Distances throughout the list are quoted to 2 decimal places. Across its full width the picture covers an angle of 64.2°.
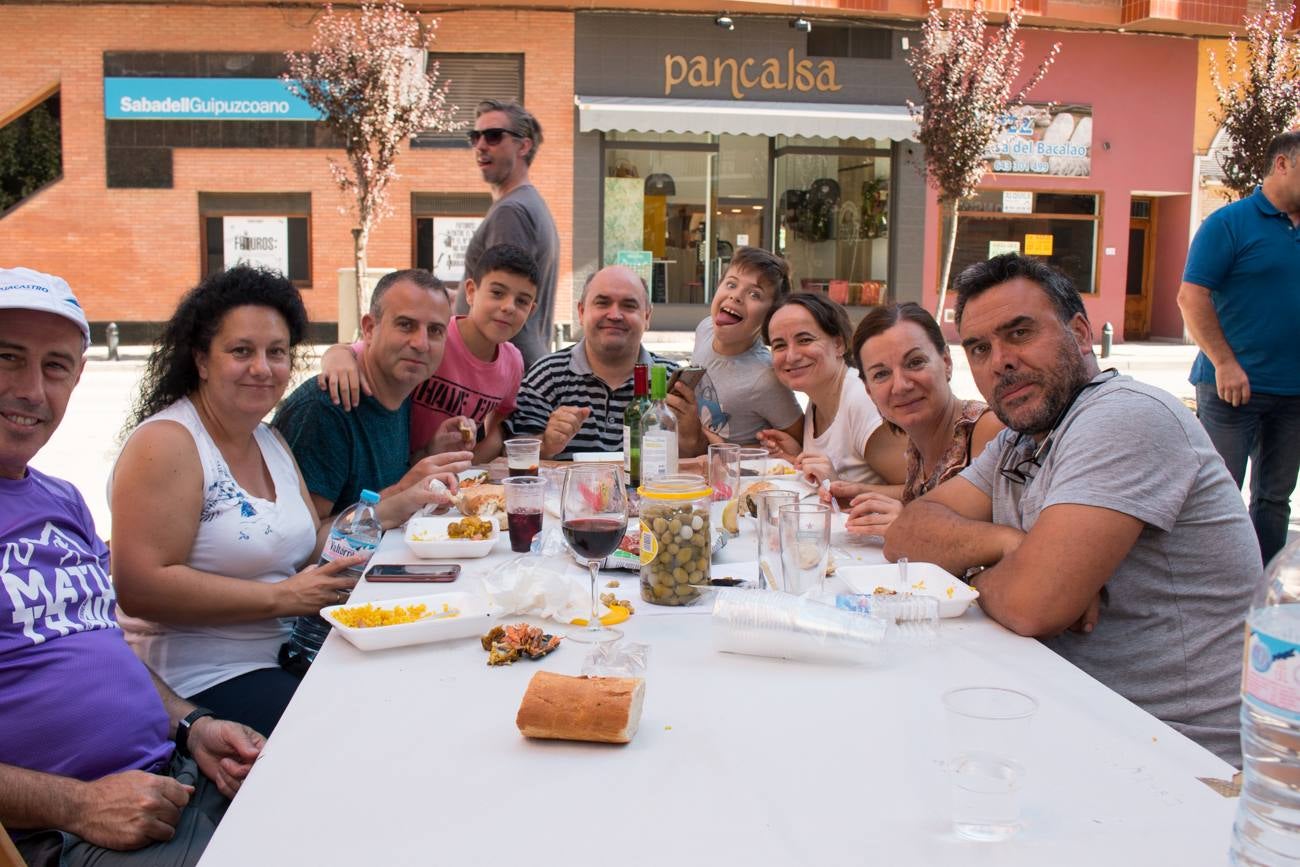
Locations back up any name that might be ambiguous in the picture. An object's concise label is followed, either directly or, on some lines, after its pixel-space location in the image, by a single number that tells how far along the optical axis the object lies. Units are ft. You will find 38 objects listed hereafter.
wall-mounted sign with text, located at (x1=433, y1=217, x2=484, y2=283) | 57.72
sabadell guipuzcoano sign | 55.62
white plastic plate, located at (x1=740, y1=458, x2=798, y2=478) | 12.23
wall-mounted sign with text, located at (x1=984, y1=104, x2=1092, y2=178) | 60.85
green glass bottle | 10.85
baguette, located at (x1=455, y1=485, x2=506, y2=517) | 10.08
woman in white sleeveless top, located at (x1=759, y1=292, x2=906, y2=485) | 13.00
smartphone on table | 8.04
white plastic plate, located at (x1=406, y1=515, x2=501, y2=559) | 8.76
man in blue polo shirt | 16.01
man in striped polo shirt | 14.24
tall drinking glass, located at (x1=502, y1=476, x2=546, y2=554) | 8.84
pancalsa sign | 57.57
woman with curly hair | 7.96
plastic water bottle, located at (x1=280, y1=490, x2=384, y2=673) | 8.71
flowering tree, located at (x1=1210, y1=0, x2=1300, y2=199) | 47.78
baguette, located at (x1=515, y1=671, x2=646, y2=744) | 5.09
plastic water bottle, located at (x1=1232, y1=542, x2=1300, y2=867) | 3.79
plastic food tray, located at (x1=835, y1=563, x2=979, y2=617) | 7.13
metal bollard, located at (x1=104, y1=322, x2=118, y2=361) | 50.85
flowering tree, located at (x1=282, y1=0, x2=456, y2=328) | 48.73
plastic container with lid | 7.29
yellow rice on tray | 6.59
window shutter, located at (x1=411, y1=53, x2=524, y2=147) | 57.06
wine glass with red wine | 6.95
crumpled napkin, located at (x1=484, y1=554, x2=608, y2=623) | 6.99
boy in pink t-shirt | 13.99
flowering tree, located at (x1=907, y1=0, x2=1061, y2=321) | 49.16
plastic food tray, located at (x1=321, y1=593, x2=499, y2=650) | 6.38
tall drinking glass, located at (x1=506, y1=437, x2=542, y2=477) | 10.48
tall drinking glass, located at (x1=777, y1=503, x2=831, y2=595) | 7.28
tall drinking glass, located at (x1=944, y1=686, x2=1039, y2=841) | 4.28
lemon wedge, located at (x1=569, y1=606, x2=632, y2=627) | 7.00
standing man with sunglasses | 17.08
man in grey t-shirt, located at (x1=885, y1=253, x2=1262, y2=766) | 6.79
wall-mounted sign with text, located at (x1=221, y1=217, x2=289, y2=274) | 57.52
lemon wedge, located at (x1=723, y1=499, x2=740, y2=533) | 9.73
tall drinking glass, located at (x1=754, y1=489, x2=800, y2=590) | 7.36
